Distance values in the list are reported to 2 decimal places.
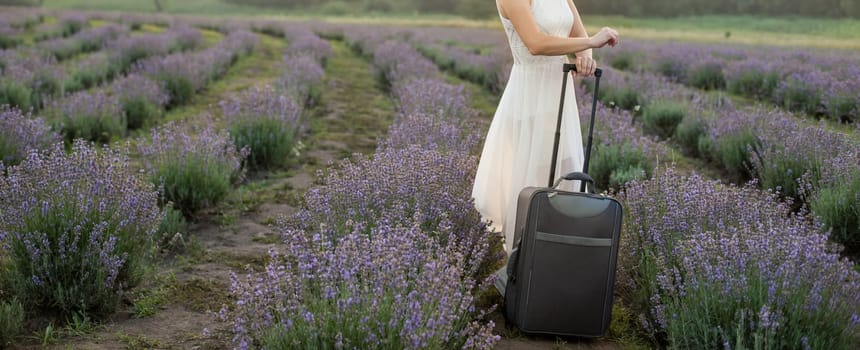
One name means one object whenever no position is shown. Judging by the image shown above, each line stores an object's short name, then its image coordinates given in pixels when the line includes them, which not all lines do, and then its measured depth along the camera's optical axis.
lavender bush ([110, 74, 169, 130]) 7.64
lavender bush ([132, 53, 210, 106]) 9.45
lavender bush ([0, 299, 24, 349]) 2.75
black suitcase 2.76
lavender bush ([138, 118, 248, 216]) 4.59
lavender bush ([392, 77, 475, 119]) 6.15
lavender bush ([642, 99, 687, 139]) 7.85
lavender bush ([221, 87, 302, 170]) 6.03
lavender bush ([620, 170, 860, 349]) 2.38
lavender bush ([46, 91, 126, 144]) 6.64
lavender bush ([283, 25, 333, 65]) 14.67
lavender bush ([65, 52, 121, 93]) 9.78
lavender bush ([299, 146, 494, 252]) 3.05
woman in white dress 3.12
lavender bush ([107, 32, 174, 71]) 12.56
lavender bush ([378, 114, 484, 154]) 4.45
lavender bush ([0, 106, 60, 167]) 4.62
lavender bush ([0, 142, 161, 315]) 2.97
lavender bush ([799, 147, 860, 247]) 3.94
